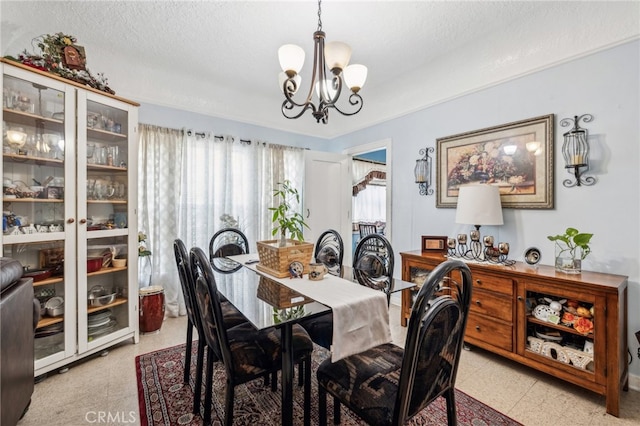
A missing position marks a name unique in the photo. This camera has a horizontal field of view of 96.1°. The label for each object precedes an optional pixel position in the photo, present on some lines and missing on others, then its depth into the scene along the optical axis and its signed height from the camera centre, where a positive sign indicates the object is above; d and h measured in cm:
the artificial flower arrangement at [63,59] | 205 +111
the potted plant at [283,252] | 178 -26
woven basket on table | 179 -28
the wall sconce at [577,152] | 211 +46
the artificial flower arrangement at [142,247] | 282 -36
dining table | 124 -45
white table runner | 124 -48
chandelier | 174 +91
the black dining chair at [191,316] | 163 -68
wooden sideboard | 170 -78
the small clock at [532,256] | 221 -33
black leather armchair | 133 -66
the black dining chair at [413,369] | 95 -67
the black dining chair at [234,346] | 127 -68
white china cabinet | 197 +9
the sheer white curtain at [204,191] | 313 +24
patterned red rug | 164 -118
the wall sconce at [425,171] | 321 +46
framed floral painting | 235 +47
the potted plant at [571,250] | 196 -27
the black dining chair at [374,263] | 180 -36
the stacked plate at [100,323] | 231 -93
